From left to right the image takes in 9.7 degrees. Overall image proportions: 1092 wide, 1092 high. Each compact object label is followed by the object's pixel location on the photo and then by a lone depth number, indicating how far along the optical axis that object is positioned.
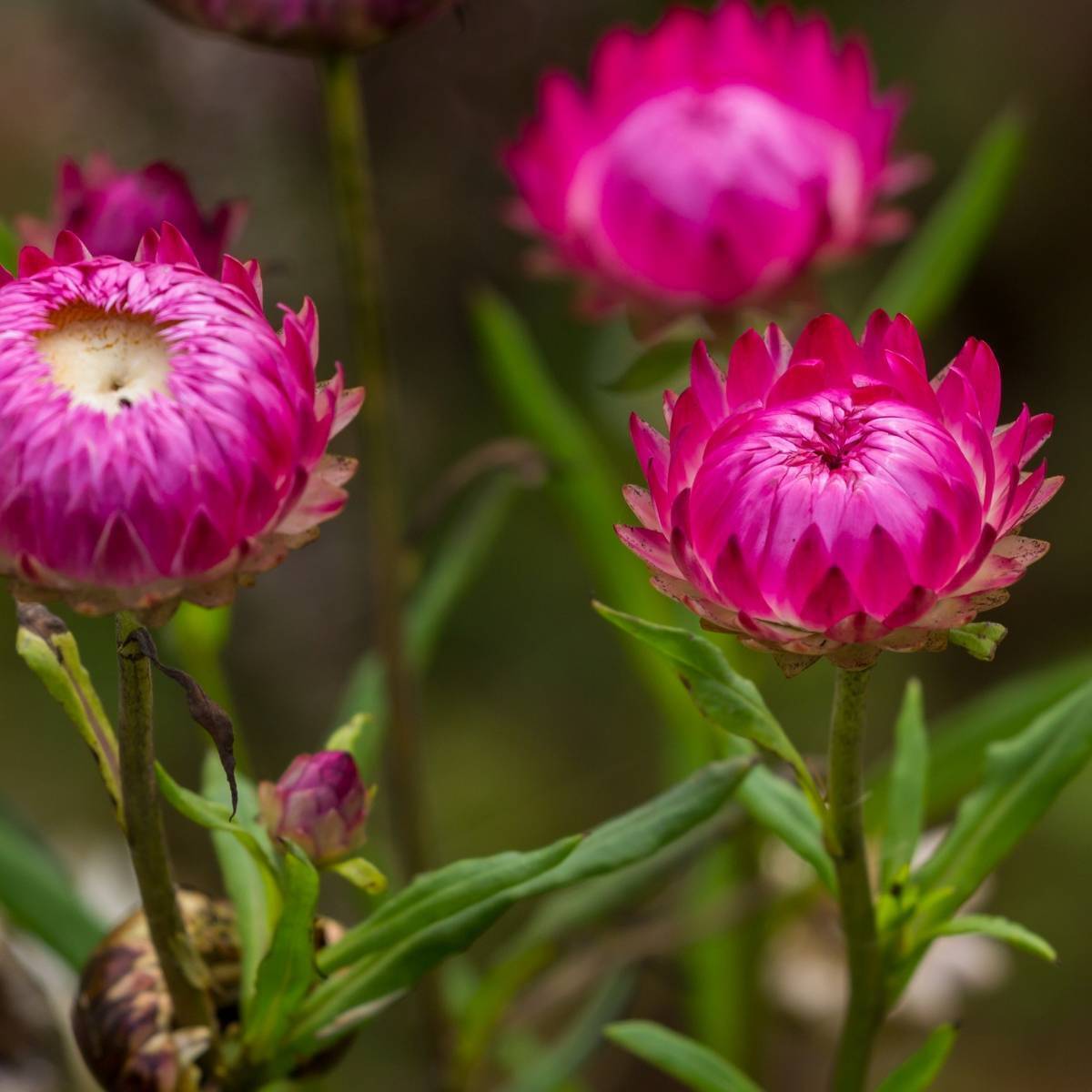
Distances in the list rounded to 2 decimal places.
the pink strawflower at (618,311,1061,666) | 0.61
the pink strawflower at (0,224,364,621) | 0.60
